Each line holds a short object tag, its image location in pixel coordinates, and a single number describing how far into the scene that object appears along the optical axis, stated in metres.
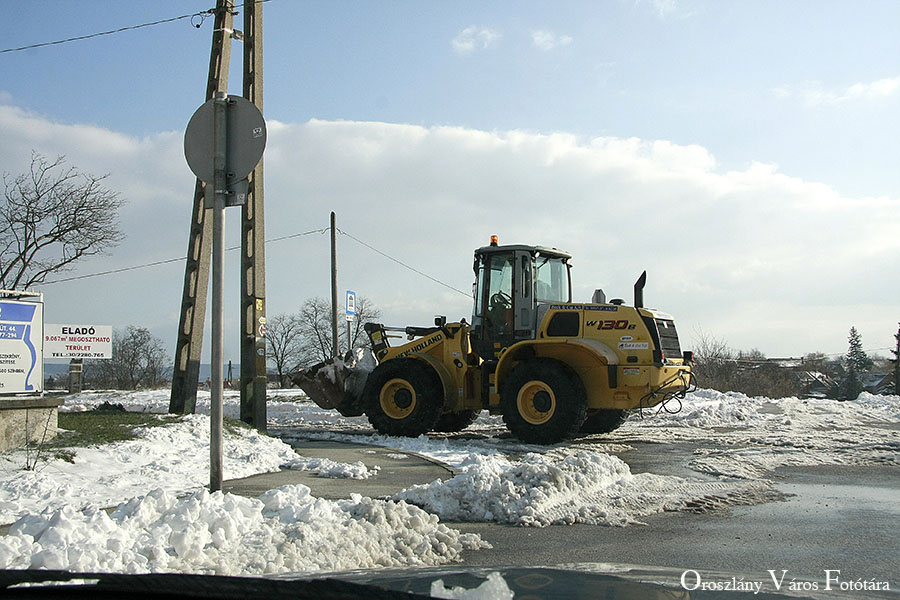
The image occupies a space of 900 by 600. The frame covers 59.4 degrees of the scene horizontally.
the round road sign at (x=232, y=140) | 5.81
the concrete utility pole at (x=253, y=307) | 11.95
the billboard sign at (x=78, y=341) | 36.91
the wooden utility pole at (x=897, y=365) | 38.53
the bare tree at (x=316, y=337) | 74.81
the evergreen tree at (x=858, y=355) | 85.25
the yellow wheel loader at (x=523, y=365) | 11.37
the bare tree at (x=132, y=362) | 69.38
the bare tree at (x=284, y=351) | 79.20
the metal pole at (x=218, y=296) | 5.59
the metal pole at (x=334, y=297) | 26.30
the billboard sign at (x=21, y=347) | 8.65
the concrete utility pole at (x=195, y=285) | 12.05
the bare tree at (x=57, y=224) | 21.38
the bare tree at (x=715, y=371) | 32.09
